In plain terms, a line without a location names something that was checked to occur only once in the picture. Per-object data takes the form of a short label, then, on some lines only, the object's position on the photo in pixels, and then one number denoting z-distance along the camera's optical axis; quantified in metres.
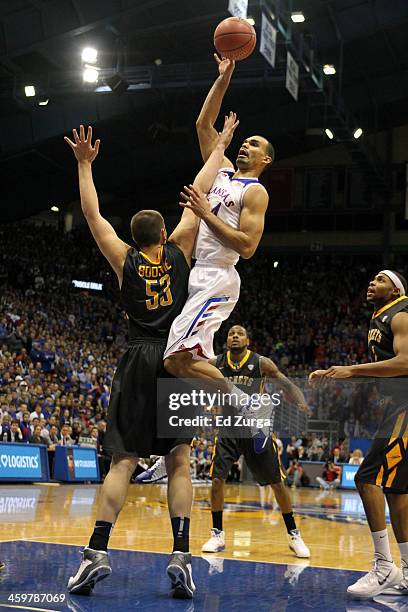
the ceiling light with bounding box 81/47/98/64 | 19.11
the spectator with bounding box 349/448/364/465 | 21.17
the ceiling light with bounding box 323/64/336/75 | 22.08
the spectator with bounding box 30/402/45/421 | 17.25
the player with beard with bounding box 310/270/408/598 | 5.25
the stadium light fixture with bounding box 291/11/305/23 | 18.69
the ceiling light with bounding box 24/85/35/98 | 21.38
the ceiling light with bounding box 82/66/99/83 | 20.03
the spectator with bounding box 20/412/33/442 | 16.39
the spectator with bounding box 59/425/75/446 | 17.36
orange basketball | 5.74
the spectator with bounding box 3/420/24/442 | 15.82
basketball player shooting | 4.91
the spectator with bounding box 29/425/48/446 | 16.44
